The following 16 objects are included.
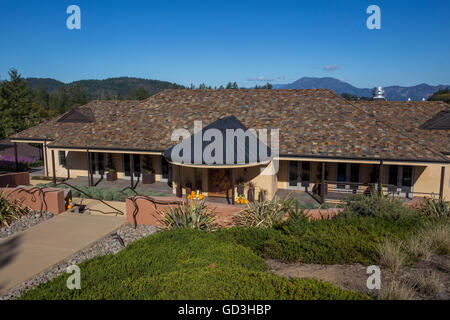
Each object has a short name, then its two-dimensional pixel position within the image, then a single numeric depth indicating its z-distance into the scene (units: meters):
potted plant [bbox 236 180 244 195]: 15.75
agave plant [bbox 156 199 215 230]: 9.55
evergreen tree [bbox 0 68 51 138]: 32.78
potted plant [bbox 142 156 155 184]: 18.98
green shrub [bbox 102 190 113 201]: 15.42
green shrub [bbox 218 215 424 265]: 7.29
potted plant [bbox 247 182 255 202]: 15.46
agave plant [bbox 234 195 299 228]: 9.61
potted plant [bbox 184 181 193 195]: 16.19
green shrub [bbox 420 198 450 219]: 9.90
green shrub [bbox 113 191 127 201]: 15.36
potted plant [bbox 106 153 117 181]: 19.67
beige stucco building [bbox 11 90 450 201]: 14.98
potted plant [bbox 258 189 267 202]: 15.10
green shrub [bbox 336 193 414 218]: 9.63
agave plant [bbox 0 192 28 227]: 10.82
